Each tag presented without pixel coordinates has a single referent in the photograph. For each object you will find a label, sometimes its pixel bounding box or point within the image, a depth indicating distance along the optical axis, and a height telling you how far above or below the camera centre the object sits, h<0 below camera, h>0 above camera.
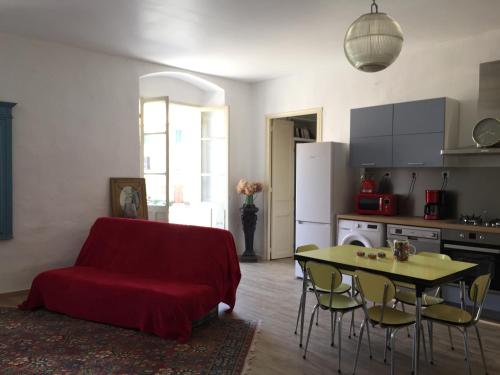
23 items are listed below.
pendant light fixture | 2.38 +0.77
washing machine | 4.77 -0.64
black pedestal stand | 6.51 -0.78
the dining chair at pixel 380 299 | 2.64 -0.77
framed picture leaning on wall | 5.39 -0.29
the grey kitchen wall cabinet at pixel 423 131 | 4.48 +0.51
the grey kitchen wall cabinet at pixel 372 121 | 4.94 +0.67
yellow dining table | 2.62 -0.61
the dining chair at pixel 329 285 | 2.99 -0.77
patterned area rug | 2.99 -1.34
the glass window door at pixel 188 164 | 5.81 +0.18
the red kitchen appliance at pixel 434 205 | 4.63 -0.29
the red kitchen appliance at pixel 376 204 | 5.01 -0.31
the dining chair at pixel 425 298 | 3.28 -0.94
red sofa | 3.54 -0.97
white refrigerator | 5.25 -0.16
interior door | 6.81 -0.20
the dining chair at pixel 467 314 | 2.75 -0.92
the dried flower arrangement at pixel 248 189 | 6.45 -0.19
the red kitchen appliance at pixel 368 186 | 5.22 -0.10
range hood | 4.10 +0.81
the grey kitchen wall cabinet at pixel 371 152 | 4.95 +0.31
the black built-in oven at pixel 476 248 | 3.91 -0.66
